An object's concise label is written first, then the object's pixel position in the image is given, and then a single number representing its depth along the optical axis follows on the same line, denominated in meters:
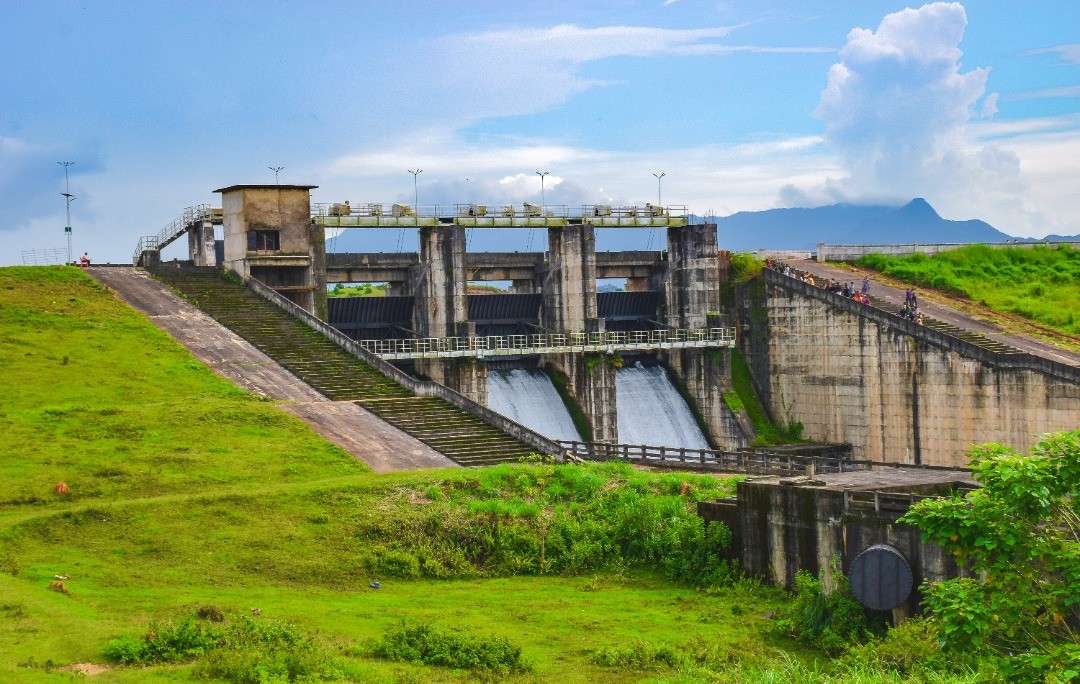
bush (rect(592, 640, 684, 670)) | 31.31
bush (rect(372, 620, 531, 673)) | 29.84
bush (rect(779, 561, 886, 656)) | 34.53
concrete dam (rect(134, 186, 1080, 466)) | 64.69
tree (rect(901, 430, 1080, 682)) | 24.33
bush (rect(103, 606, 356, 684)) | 26.52
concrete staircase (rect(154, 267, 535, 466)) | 50.91
